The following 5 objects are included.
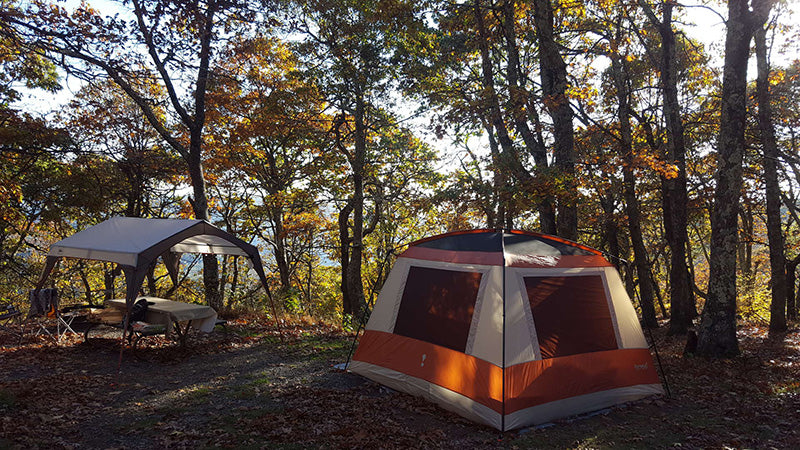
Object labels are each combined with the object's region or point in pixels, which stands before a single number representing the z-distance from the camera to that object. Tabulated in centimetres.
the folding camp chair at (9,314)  827
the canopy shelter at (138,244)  683
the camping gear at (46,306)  802
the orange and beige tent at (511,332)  506
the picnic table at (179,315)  764
